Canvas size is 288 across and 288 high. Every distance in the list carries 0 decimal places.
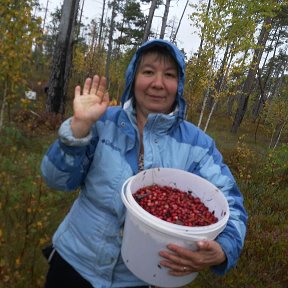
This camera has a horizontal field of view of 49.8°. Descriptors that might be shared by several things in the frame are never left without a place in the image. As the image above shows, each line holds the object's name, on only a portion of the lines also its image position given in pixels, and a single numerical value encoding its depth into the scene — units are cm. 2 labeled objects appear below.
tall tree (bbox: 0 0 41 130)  345
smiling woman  151
